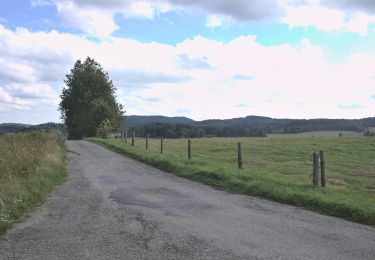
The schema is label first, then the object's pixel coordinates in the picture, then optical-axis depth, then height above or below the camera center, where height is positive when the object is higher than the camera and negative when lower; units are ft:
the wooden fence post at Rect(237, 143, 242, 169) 68.59 -3.70
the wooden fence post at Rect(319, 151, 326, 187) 48.93 -3.68
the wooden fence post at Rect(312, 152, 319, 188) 48.19 -3.52
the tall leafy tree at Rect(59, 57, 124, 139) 244.42 +17.42
